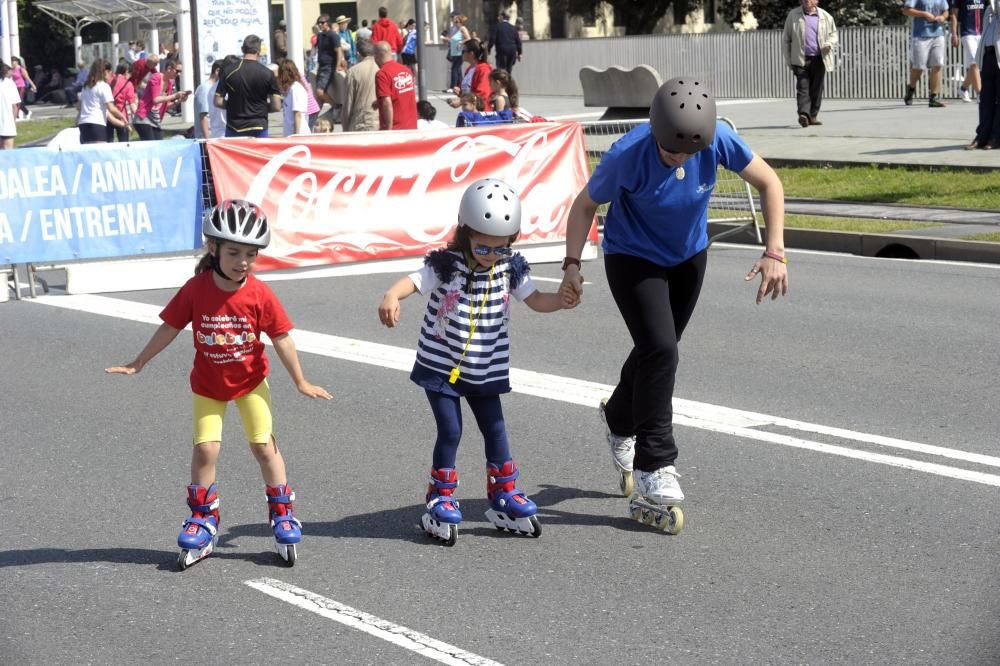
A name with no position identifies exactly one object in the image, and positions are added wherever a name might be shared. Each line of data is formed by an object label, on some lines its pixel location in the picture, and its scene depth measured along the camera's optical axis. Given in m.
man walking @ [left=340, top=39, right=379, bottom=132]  19.02
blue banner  12.88
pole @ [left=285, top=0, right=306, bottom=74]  28.09
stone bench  26.33
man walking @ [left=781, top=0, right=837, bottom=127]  23.45
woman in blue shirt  5.93
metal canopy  39.30
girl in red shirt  5.62
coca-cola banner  13.62
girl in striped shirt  5.91
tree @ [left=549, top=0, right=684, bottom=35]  58.69
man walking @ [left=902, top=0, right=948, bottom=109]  24.64
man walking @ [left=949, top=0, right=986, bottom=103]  22.62
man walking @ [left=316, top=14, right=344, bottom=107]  24.58
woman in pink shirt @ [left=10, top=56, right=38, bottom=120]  46.16
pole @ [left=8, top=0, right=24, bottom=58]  47.56
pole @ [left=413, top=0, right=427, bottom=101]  24.70
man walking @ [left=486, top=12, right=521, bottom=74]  34.72
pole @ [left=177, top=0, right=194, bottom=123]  31.91
